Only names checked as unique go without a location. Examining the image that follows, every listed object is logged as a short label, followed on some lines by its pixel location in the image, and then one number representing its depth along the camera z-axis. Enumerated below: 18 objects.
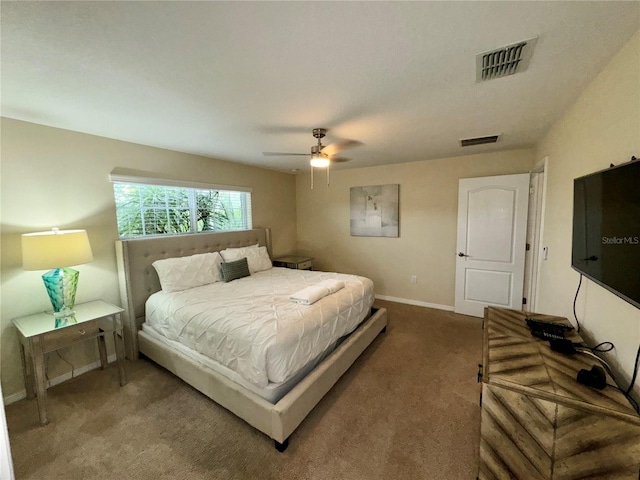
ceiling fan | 2.39
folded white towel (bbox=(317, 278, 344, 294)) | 2.58
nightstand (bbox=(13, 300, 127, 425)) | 1.87
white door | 3.30
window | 2.83
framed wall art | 4.21
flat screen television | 1.02
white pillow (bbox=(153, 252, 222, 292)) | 2.76
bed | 1.71
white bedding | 1.73
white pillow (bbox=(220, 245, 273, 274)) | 3.46
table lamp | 1.95
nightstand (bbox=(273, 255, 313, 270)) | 4.44
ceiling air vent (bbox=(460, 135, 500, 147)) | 2.81
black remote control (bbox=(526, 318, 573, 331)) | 1.58
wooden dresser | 0.96
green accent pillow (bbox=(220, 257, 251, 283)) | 3.18
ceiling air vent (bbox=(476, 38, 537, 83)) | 1.26
